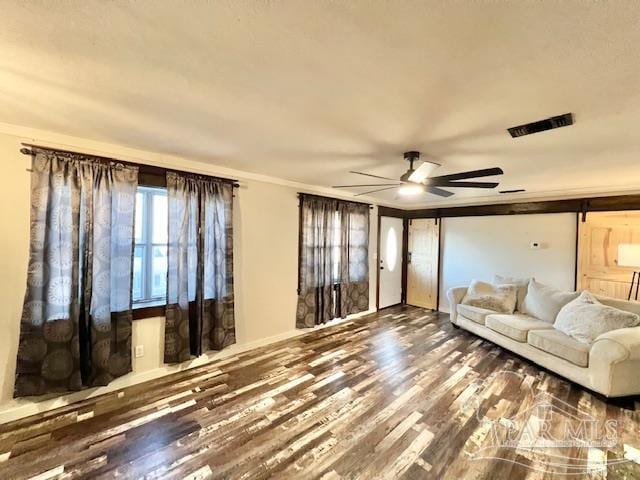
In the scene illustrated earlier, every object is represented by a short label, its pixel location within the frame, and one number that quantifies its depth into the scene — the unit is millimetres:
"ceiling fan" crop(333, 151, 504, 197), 2387
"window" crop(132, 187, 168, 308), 3044
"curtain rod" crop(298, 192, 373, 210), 4289
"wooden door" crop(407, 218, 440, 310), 6051
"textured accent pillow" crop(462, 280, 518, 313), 4180
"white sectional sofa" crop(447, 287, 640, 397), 2619
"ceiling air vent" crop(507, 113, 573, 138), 1894
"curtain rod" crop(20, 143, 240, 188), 2312
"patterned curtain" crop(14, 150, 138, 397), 2336
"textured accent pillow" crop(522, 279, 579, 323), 3670
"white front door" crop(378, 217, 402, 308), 5962
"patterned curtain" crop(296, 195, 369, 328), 4383
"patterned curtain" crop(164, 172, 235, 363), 3051
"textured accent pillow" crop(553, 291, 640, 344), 2898
